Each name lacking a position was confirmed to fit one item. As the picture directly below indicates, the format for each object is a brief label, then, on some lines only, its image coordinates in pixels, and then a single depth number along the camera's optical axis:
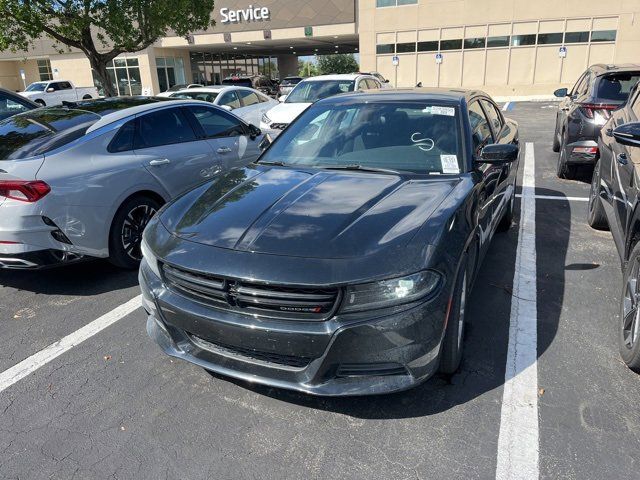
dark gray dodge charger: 2.33
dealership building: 27.77
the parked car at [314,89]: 10.59
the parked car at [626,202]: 3.03
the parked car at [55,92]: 24.98
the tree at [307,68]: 77.32
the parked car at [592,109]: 6.82
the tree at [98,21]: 12.97
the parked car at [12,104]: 8.70
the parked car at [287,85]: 23.91
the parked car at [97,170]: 3.98
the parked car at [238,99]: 11.16
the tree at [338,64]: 63.59
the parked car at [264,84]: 31.00
